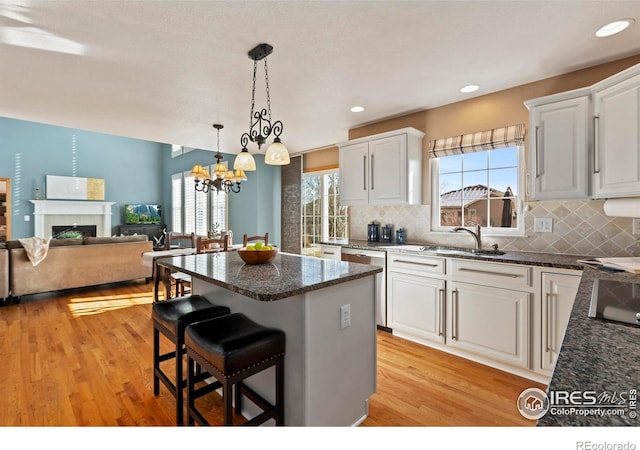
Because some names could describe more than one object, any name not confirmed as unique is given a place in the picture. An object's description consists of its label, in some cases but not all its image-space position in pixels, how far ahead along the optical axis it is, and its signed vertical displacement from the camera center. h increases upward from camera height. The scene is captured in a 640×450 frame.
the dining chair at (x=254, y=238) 4.59 -0.26
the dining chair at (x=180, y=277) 3.87 -0.69
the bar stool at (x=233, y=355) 1.42 -0.64
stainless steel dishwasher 3.21 -0.57
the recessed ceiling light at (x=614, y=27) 1.95 +1.25
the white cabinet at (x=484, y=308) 2.26 -0.73
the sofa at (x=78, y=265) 4.25 -0.64
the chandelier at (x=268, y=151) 2.25 +0.54
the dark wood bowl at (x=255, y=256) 2.09 -0.23
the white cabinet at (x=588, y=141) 1.94 +0.57
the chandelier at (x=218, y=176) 4.29 +0.66
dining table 4.11 -0.52
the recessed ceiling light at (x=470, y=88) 2.90 +1.26
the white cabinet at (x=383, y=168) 3.44 +0.62
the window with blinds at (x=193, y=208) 7.25 +0.35
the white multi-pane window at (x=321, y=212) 5.33 +0.17
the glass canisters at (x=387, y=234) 3.86 -0.16
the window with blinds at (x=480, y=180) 2.95 +0.42
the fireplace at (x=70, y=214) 7.80 +0.21
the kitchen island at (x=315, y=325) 1.58 -0.58
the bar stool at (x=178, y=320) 1.80 -0.61
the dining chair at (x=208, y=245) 4.02 -0.32
